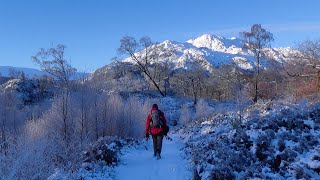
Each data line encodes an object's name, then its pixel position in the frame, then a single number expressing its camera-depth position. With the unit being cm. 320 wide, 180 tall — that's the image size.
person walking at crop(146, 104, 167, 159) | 877
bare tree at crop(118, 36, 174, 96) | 3291
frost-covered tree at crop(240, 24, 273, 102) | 2716
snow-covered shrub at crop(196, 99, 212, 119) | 2268
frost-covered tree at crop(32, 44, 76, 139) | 1541
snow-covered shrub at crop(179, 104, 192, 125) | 2373
